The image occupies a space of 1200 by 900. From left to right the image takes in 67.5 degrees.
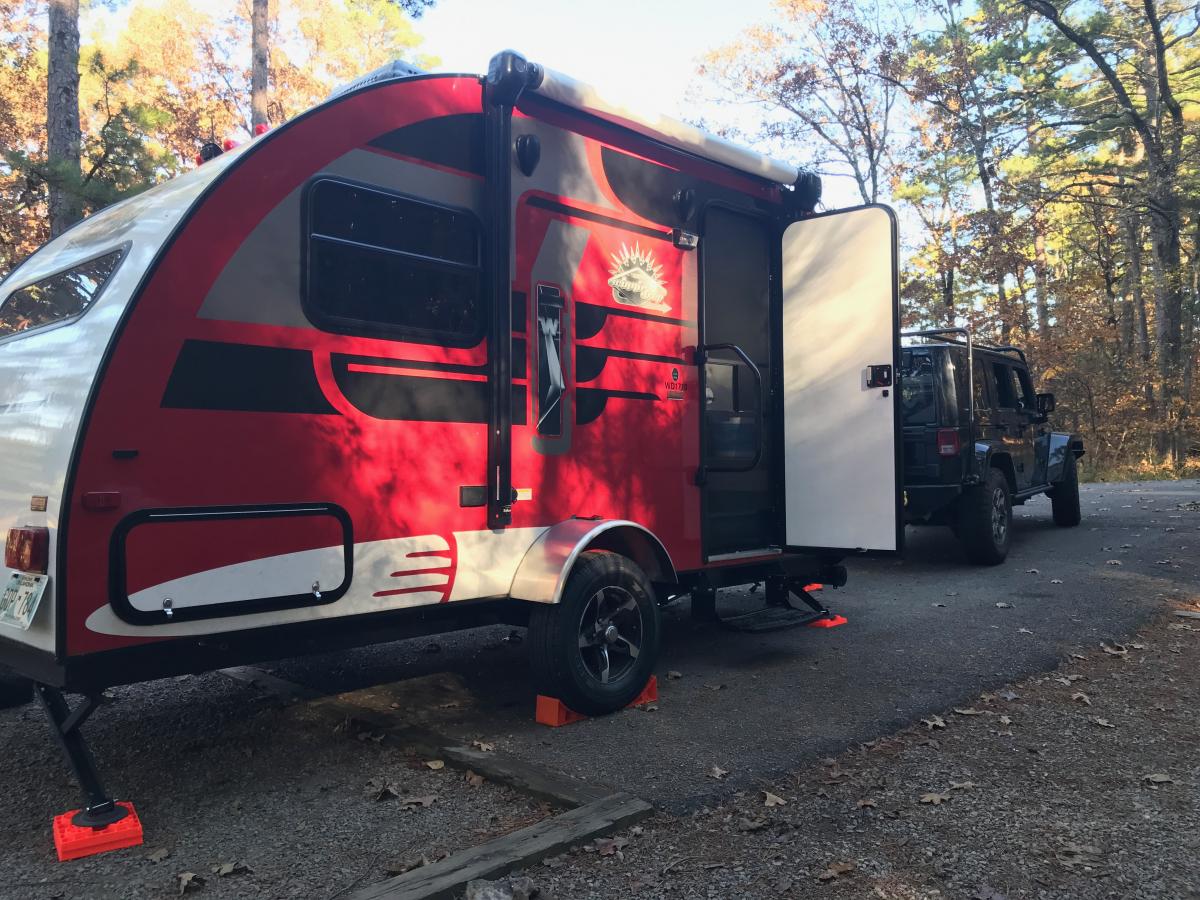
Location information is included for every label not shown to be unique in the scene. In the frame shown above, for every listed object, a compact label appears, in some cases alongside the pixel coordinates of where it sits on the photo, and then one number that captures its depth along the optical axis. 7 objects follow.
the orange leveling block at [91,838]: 3.09
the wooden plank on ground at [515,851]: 2.72
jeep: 8.48
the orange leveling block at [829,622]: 6.62
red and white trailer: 3.16
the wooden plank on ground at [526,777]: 3.45
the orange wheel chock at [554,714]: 4.37
